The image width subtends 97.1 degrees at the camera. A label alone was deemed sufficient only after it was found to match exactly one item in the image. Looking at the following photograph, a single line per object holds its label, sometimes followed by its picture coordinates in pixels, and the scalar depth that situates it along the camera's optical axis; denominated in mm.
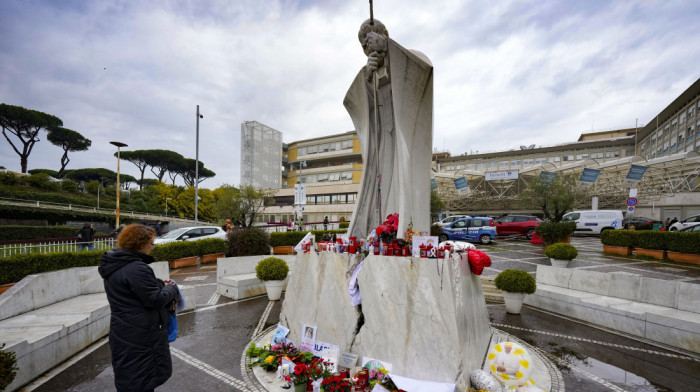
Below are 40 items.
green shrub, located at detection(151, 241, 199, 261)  12229
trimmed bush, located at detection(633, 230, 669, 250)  13556
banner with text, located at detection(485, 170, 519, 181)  30562
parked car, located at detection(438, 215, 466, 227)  24523
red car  21516
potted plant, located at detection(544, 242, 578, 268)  10828
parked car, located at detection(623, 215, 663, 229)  23031
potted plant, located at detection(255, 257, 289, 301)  8188
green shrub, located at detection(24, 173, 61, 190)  36306
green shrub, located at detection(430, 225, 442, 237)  18878
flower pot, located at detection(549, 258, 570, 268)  11289
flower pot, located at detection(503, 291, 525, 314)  6984
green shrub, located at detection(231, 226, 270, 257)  13102
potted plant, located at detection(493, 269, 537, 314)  6840
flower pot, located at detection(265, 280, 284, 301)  8227
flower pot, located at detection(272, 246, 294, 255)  15875
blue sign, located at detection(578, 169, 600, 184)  23781
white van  21828
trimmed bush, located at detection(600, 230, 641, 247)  14758
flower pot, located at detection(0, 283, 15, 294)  7361
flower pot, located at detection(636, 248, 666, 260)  13575
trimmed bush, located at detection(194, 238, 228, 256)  13891
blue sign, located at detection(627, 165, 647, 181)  23483
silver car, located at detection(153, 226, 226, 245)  14220
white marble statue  5914
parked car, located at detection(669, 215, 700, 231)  18697
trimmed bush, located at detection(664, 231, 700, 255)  12438
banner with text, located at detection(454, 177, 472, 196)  29516
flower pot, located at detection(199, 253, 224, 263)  14195
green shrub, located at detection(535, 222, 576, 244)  15680
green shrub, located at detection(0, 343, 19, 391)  3098
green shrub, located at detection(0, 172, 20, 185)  32088
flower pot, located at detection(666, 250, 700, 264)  12523
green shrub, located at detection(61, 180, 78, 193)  41375
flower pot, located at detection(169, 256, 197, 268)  12938
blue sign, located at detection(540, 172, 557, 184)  22400
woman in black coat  2461
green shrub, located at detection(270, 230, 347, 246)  15819
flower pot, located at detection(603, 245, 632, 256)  14992
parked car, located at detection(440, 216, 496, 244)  19500
